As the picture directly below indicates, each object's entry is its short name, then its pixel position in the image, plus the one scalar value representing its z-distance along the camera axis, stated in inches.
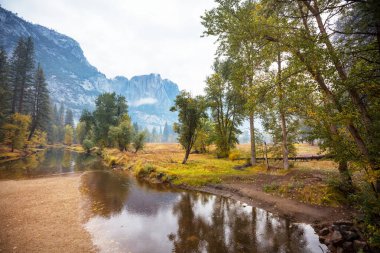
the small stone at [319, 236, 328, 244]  369.0
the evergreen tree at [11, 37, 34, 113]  2091.0
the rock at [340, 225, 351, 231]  355.9
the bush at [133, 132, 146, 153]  1847.2
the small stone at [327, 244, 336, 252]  337.2
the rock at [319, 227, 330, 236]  382.0
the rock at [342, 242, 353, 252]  319.7
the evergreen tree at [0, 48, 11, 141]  1473.4
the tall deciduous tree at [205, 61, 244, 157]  1449.3
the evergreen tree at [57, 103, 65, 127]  4543.1
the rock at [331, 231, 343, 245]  337.1
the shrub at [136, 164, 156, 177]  975.0
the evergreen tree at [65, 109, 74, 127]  4785.9
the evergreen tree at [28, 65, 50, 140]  2249.8
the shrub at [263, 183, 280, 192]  646.5
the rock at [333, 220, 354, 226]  371.5
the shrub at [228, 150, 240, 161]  1335.5
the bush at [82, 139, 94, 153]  2455.7
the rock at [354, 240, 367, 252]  305.4
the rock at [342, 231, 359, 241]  333.1
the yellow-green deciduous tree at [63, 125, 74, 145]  3809.1
